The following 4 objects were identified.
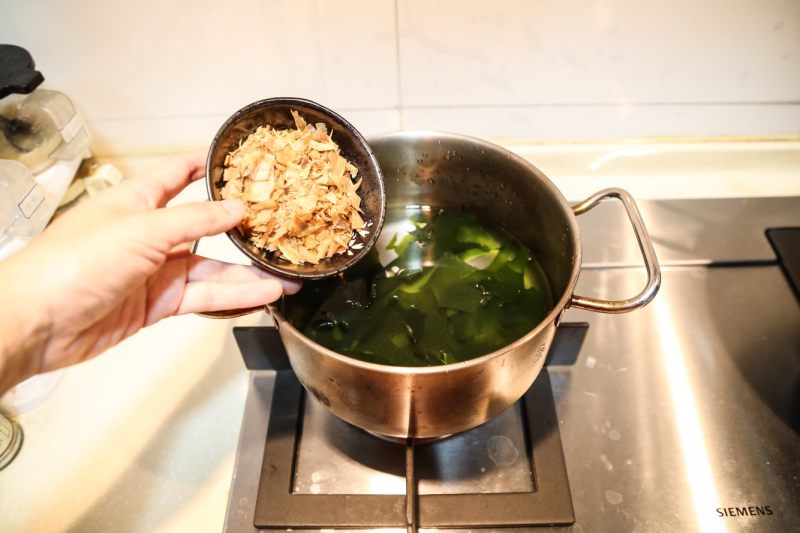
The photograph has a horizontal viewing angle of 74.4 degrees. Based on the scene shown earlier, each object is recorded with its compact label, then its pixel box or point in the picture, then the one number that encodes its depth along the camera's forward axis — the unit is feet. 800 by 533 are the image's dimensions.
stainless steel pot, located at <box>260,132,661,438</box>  1.73
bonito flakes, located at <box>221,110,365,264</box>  2.13
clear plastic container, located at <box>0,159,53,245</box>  2.73
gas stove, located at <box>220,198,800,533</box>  2.19
